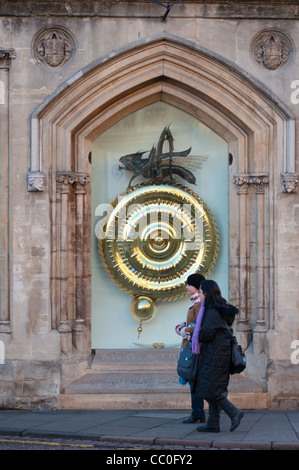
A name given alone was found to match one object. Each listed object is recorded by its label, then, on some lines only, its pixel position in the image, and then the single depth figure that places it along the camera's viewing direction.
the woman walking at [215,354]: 8.31
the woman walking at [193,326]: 9.03
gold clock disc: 11.11
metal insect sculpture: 11.11
